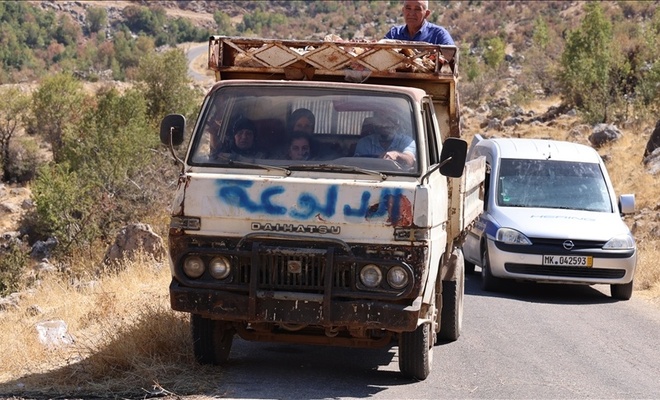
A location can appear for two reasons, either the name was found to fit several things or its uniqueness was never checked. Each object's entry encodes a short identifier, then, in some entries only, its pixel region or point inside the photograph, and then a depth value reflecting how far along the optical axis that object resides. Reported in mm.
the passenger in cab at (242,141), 7523
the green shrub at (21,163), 45344
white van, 12375
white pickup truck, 6980
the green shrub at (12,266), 20438
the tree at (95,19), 111625
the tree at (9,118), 45375
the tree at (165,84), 44562
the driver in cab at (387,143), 7398
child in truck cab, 7462
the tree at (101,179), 26984
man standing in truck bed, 10359
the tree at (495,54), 61281
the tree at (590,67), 34781
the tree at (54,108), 47656
